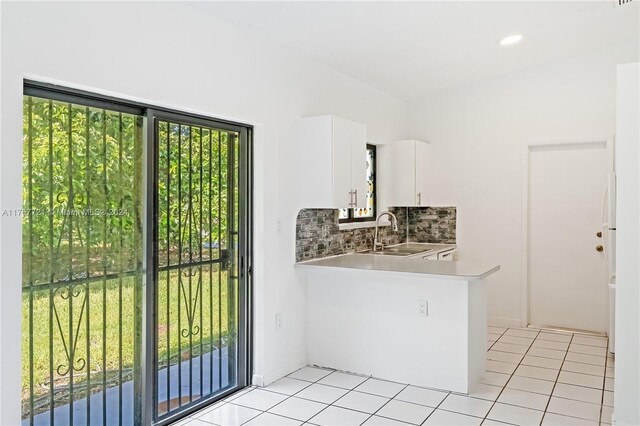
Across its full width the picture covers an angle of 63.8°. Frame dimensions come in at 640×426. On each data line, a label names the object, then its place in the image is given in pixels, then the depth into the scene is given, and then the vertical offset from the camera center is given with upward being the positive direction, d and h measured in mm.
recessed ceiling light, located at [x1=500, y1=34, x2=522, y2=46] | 4398 +1484
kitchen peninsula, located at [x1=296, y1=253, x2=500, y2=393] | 3590 -814
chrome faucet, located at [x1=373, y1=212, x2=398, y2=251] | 5289 -309
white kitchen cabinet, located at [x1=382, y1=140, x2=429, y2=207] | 5648 +420
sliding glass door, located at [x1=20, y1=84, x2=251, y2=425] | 2494 -286
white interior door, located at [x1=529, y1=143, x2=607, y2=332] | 5230 -277
